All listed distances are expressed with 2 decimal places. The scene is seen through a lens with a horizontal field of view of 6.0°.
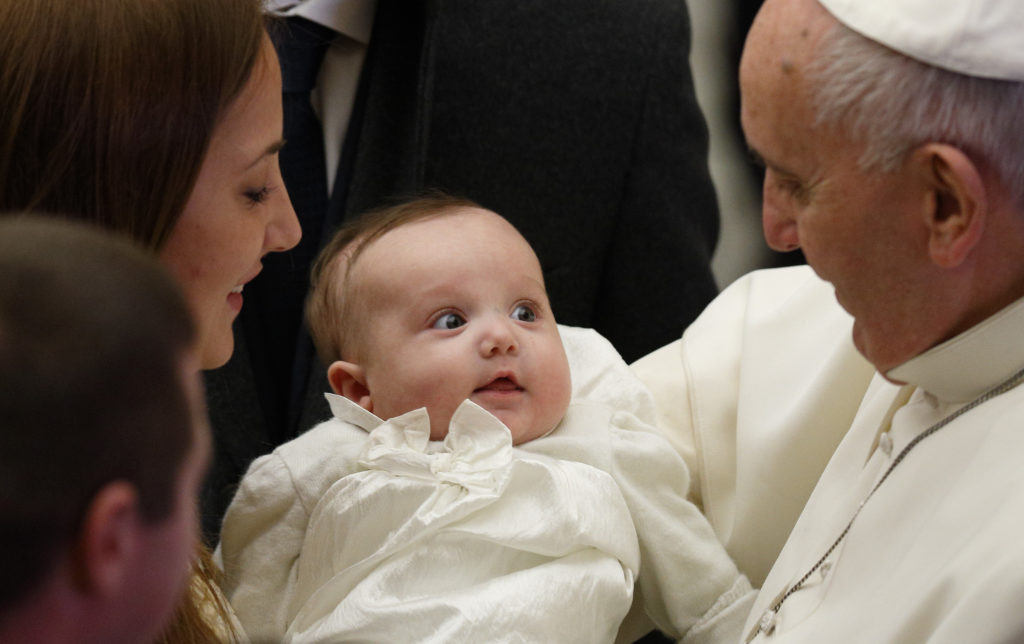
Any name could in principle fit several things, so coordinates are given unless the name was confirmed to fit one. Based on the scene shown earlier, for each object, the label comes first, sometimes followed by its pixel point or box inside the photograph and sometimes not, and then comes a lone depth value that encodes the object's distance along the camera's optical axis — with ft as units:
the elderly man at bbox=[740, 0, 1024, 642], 14.48
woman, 14.65
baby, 14.99
